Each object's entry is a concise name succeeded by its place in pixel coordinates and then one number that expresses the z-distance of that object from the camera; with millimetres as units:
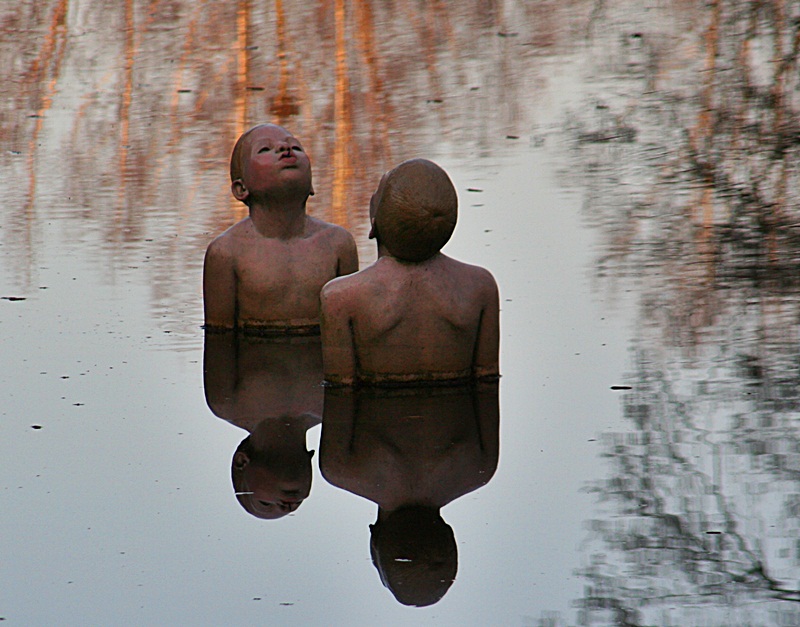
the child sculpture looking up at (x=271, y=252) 14500
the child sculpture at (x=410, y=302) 12180
